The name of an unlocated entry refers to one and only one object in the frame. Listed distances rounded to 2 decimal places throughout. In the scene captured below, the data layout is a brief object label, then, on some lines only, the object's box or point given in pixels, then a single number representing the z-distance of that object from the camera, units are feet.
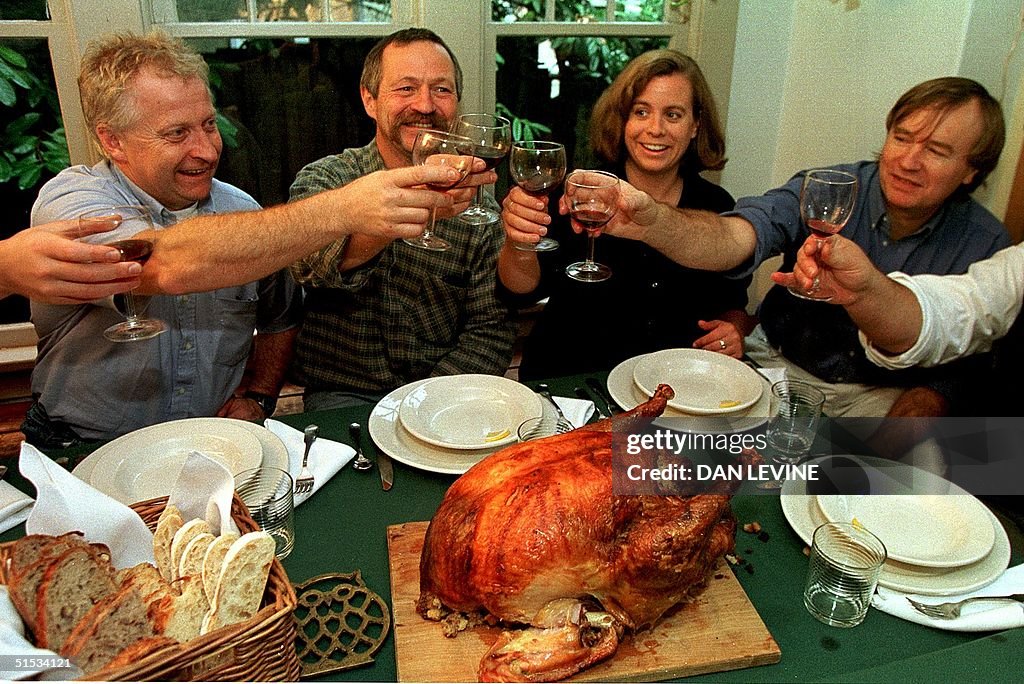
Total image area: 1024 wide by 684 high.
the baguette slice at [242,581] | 2.79
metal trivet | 3.43
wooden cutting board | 3.39
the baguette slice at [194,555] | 2.96
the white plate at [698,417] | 5.12
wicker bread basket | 2.54
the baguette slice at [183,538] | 3.04
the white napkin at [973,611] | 3.60
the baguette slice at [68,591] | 2.80
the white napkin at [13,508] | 4.13
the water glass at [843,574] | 3.60
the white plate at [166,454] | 4.39
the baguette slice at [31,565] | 2.83
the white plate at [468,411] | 4.89
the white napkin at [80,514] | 3.21
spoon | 4.75
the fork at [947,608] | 3.63
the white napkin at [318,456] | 4.59
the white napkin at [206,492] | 3.12
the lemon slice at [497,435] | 4.86
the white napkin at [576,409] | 5.24
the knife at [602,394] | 5.47
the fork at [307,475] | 4.47
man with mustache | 7.31
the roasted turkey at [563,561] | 3.38
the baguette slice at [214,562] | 2.83
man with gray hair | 6.22
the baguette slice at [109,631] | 2.68
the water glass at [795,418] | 4.67
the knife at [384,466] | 4.59
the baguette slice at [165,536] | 3.12
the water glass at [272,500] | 3.95
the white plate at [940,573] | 3.79
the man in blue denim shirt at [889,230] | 6.81
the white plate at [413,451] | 4.68
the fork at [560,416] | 4.80
